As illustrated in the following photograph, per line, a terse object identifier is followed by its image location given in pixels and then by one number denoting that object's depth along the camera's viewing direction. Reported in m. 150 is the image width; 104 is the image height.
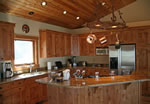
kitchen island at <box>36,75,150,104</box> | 2.72
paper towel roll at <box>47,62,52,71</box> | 5.32
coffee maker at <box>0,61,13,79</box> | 3.75
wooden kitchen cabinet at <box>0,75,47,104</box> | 3.29
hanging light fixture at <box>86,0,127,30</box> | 2.82
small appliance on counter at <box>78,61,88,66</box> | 6.55
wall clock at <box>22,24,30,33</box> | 4.52
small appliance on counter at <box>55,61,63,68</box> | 5.90
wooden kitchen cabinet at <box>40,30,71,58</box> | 5.12
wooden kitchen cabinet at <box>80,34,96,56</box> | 6.18
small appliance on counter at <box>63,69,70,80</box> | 2.96
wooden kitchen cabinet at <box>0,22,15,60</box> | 3.52
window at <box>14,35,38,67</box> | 4.49
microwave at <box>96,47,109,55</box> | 5.82
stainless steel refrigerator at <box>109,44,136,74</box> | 5.08
